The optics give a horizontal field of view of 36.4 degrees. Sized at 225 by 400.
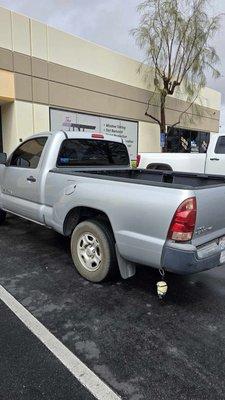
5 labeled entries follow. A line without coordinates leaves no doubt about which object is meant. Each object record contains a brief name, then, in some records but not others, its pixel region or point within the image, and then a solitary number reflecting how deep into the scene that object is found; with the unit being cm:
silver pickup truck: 333
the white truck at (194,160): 898
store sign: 1490
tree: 1680
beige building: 1293
